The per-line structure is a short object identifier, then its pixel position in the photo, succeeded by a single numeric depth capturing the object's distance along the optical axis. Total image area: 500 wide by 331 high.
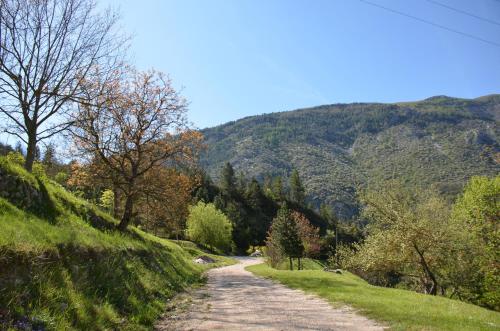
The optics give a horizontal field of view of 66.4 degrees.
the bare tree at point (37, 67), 13.07
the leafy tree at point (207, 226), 77.12
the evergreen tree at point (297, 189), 146.12
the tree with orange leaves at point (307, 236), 66.58
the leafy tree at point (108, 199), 45.77
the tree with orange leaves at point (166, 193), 23.09
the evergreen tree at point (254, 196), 145.62
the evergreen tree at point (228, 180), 146.25
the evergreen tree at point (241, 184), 151.38
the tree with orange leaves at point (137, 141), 21.89
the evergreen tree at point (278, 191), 153.38
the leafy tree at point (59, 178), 51.48
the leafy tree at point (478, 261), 29.72
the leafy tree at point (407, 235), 28.33
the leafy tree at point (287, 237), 50.16
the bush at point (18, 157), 21.25
